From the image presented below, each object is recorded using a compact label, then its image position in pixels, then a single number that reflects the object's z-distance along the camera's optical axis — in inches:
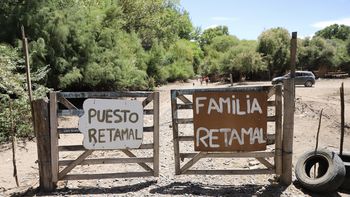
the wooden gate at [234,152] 272.7
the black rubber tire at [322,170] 276.4
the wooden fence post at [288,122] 271.4
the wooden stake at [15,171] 300.0
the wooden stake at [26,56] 287.1
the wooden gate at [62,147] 266.8
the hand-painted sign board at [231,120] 273.0
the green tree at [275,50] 2281.0
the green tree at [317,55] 2381.9
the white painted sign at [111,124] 269.9
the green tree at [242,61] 2178.9
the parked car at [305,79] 1475.1
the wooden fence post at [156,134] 271.7
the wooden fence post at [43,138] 266.4
